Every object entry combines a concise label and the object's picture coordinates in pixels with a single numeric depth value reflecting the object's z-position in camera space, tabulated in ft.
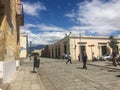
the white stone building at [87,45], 71.85
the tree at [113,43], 73.91
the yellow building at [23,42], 79.79
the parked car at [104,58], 60.15
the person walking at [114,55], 32.76
